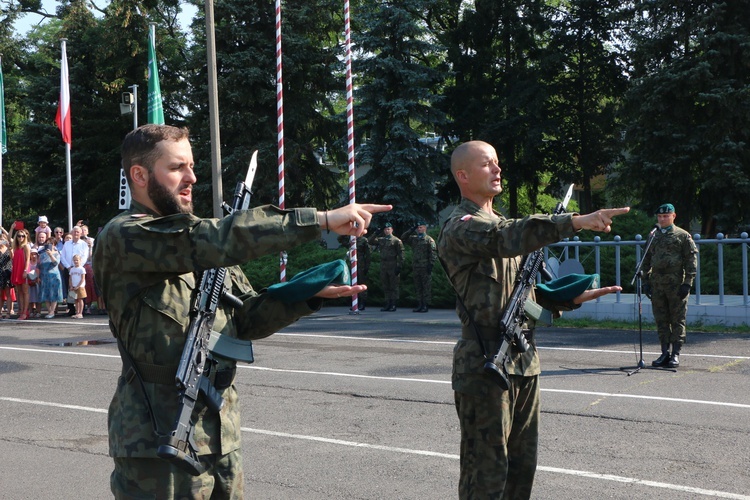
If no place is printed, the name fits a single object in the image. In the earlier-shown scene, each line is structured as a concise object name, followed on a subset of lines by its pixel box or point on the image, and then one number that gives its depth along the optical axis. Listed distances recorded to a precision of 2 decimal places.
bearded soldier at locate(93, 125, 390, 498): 2.88
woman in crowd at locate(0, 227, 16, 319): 20.66
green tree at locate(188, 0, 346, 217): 31.44
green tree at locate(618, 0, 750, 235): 25.02
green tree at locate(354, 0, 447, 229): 29.27
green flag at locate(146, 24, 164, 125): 23.41
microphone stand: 11.62
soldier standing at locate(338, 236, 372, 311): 22.31
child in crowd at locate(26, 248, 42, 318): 20.12
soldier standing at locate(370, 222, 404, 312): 20.70
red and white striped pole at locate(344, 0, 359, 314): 19.56
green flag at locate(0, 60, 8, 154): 27.74
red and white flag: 26.23
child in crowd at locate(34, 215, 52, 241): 20.56
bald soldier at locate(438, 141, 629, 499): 4.07
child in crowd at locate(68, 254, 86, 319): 20.00
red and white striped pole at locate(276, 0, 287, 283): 18.39
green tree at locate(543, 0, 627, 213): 33.50
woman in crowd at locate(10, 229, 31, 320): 20.14
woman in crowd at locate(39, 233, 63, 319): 20.16
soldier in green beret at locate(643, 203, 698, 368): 11.13
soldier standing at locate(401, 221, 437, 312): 20.16
